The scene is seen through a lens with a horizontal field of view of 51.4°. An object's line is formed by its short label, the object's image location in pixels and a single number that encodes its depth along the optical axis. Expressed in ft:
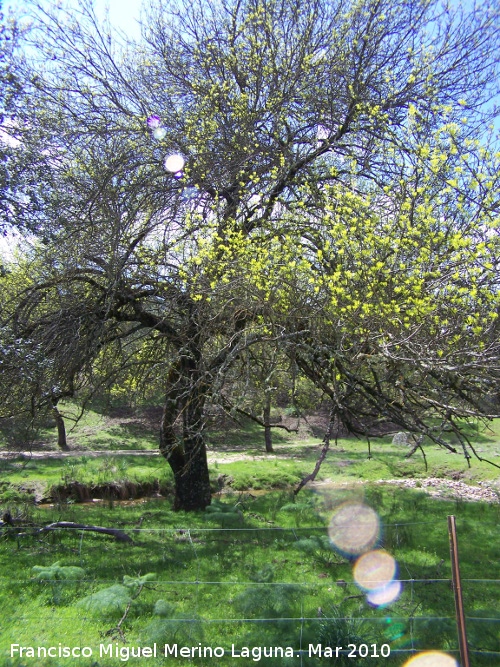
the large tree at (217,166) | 25.73
